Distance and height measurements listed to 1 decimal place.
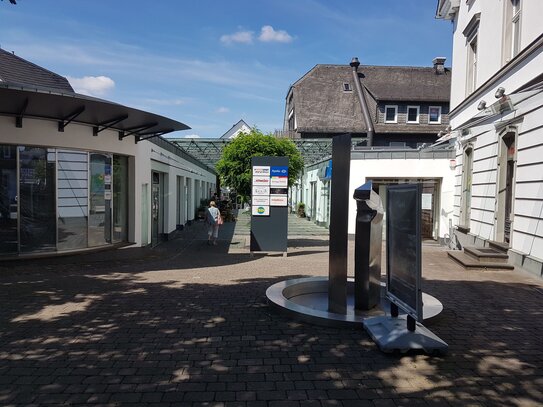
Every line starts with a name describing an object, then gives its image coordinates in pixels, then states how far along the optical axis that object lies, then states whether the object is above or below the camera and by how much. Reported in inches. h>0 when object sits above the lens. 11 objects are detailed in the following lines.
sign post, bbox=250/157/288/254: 490.9 -15.3
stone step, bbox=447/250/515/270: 406.0 -65.8
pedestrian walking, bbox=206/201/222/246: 590.9 -43.1
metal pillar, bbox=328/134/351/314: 232.3 -20.2
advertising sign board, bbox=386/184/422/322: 182.5 -24.5
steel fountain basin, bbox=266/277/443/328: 224.7 -63.8
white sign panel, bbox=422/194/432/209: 706.8 -14.6
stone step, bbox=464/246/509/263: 418.9 -58.6
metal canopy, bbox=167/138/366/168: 1057.5 +100.2
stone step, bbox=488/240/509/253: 429.0 -52.0
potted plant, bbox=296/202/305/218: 1240.8 -59.5
